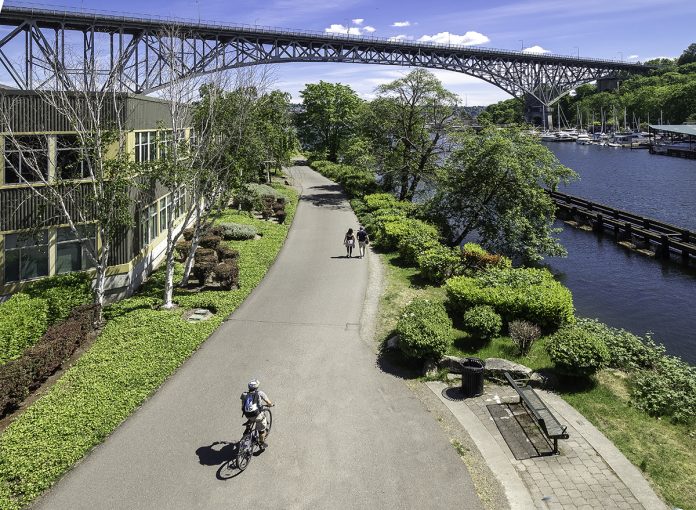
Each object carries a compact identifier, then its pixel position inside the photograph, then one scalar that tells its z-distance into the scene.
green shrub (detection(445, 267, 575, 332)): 16.92
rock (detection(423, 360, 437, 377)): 14.20
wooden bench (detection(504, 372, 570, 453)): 10.57
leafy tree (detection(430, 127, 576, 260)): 28.59
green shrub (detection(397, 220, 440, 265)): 25.17
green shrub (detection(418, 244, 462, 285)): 22.52
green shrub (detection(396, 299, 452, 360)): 14.27
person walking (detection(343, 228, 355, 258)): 26.83
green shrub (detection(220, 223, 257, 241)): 29.62
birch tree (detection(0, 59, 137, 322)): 17.20
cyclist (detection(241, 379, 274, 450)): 10.41
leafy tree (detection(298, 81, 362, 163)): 66.00
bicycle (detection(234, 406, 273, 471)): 10.15
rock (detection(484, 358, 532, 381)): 13.70
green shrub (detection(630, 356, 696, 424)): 12.29
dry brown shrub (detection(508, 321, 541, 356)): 15.37
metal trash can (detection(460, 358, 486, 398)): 12.98
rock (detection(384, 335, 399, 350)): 15.77
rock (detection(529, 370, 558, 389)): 13.48
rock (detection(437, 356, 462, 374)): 14.34
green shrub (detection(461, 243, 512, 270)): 22.28
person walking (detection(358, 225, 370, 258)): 27.11
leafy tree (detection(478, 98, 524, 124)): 176.88
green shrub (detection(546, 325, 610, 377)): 13.10
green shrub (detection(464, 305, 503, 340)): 16.06
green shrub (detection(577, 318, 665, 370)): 15.05
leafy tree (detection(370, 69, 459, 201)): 38.22
